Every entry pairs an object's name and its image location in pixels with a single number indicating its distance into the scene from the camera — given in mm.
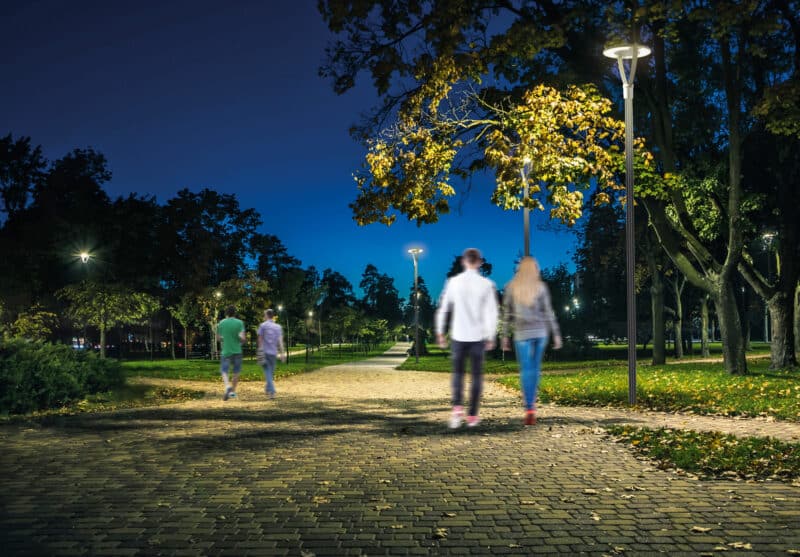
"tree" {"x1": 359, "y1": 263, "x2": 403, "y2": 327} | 165875
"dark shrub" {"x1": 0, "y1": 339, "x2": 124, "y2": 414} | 13125
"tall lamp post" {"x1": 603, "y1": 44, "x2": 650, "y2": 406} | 12414
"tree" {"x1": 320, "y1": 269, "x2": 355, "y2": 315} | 128738
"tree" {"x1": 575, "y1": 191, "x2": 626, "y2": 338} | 37553
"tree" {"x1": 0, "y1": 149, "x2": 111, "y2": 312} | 30969
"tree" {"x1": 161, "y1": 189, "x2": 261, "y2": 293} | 34500
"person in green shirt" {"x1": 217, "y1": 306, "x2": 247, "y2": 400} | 15055
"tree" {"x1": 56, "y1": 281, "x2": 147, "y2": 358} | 32719
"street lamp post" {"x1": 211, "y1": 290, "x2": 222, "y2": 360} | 44688
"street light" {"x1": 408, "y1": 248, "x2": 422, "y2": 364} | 30538
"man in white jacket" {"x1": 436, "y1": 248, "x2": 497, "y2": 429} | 6418
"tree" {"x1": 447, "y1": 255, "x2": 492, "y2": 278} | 100150
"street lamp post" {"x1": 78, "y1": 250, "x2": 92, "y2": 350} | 30953
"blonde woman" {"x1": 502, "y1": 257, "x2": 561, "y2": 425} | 6434
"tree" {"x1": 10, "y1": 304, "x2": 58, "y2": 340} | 31844
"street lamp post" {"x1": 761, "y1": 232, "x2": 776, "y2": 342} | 28916
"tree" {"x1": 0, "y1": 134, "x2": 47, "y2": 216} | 36188
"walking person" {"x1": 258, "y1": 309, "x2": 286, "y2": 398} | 15125
